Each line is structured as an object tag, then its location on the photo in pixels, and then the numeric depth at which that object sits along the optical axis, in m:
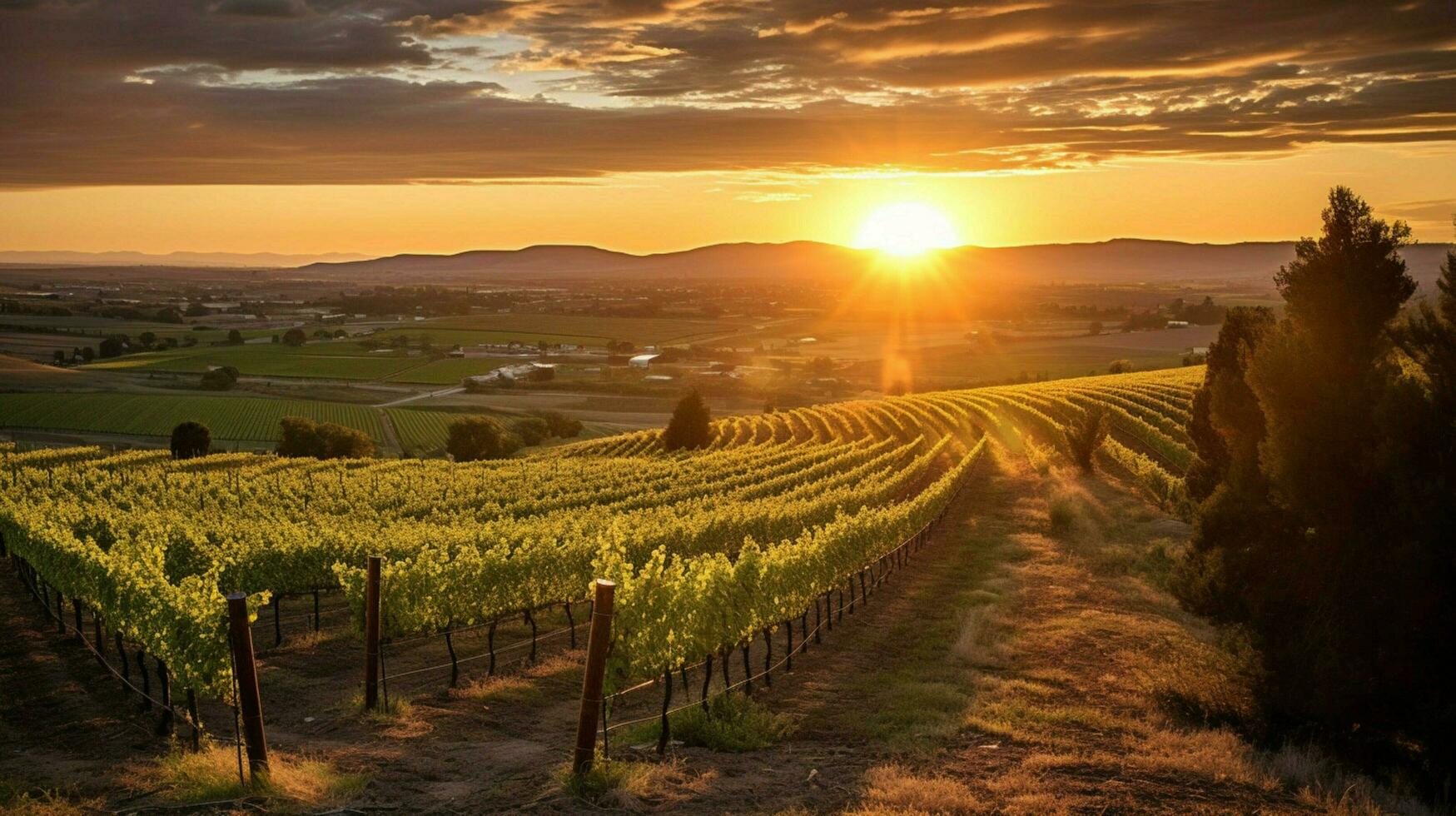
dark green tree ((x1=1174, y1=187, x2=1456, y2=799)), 13.21
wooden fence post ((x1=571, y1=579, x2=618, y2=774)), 10.86
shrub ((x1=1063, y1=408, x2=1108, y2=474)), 44.97
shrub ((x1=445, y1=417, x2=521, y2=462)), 81.62
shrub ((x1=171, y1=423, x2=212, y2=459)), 77.69
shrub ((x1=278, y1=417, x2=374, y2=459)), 77.44
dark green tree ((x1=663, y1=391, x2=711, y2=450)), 72.44
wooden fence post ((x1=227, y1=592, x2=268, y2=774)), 11.08
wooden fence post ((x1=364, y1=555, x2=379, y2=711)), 14.39
